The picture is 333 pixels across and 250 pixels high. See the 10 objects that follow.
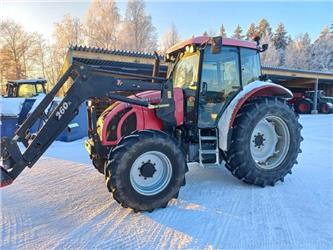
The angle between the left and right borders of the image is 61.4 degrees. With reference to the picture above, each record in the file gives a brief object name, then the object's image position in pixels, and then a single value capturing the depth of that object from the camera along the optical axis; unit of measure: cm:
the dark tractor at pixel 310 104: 1989
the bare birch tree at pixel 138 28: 3078
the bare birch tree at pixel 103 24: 3017
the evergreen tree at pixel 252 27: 6230
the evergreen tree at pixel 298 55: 4819
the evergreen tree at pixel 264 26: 6352
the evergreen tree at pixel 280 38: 5994
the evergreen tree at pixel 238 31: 6482
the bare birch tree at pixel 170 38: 3753
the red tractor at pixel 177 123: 323
